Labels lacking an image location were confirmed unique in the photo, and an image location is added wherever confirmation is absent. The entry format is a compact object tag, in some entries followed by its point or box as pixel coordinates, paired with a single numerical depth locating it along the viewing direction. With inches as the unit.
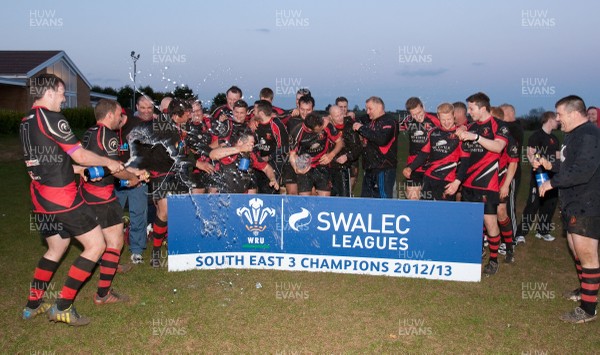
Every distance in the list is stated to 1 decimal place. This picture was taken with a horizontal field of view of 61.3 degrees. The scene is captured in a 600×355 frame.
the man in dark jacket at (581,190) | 244.8
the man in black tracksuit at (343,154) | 389.7
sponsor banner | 309.1
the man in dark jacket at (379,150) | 370.6
